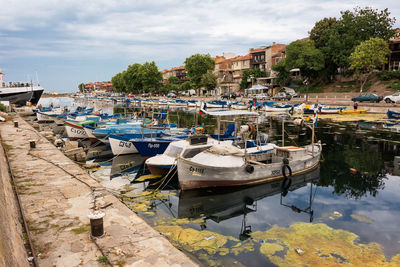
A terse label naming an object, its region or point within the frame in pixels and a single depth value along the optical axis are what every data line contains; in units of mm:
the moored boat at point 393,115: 40812
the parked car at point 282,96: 69000
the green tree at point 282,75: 76088
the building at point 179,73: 136750
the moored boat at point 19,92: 63134
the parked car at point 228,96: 83550
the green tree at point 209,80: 88750
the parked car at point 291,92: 72338
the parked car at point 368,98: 51562
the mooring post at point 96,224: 8117
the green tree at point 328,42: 64250
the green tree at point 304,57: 65625
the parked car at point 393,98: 48562
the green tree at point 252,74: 91250
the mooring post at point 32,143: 20739
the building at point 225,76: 102625
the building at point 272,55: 92706
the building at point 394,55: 61991
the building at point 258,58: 97125
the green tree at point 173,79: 131875
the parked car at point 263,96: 73875
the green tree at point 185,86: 116581
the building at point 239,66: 102188
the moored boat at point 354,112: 48812
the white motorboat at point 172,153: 16688
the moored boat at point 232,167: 14820
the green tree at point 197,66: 94438
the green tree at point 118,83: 156325
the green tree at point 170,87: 122250
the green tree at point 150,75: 116438
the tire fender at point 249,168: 15245
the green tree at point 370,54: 53688
